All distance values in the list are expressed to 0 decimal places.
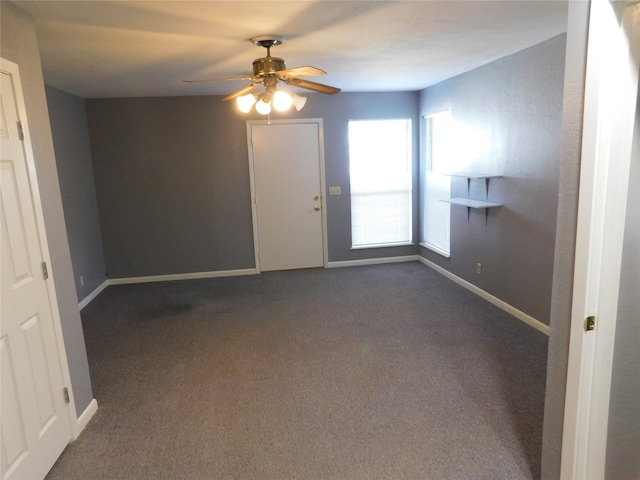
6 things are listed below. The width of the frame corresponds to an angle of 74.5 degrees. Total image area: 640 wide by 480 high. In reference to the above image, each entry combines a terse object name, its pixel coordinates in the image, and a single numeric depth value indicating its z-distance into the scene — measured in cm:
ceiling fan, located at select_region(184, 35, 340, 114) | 275
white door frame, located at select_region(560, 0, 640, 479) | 143
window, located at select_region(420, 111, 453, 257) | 499
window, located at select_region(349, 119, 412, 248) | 559
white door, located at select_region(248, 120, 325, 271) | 543
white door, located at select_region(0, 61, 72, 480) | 187
